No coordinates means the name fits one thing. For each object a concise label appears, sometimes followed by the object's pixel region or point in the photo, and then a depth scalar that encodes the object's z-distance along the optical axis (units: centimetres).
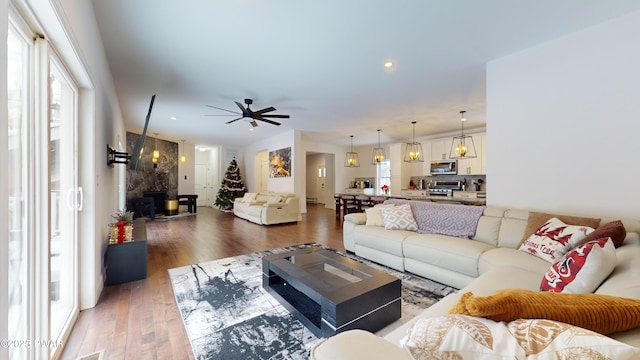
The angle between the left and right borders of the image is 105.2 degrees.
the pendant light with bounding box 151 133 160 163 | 731
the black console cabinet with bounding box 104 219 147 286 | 268
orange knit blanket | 71
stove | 732
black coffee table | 169
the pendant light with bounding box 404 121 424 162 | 632
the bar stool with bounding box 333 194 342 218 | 745
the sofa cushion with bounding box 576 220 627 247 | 169
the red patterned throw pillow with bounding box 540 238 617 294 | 125
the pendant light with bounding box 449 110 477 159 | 544
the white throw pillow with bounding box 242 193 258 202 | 774
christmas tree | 931
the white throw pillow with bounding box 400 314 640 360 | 56
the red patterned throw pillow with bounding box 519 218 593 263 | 195
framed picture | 771
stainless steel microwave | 721
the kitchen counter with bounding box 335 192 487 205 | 407
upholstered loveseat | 611
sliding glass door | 118
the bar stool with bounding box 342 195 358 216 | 688
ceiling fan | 422
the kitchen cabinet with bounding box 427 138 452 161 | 734
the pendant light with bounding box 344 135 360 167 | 991
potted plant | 287
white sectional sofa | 79
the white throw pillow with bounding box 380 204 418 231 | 334
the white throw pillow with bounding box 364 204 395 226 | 358
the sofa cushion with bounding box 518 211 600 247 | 216
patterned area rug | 168
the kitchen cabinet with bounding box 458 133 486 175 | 664
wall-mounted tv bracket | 299
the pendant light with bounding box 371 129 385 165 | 718
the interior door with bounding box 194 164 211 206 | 1035
